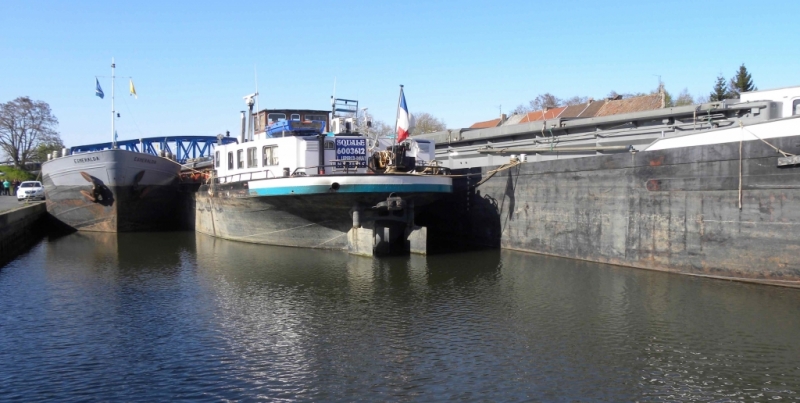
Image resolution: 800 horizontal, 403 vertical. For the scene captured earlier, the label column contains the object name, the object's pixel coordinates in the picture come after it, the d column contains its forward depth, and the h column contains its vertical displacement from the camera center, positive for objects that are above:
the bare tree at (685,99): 56.31 +8.86
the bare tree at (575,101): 68.96 +10.25
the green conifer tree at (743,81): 57.12 +10.25
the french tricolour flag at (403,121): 18.27 +2.06
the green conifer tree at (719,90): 55.23 +9.39
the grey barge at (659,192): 12.97 -0.15
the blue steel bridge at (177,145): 41.08 +3.13
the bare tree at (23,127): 54.34 +5.80
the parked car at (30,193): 34.81 -0.26
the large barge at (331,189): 17.95 -0.04
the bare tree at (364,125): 22.37 +2.42
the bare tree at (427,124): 70.65 +8.22
